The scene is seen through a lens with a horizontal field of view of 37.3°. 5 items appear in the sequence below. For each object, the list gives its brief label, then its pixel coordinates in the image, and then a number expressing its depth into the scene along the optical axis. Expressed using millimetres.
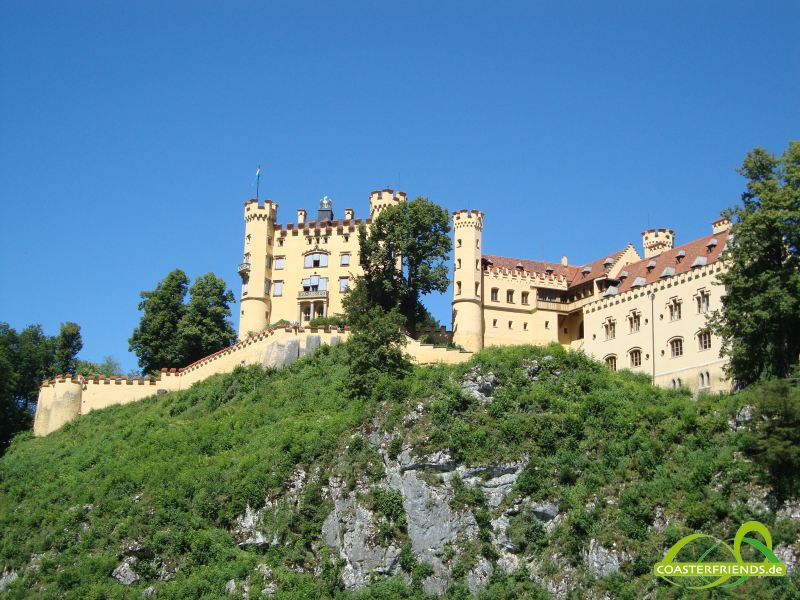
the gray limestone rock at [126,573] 52594
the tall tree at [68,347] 89250
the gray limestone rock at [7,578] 55875
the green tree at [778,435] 43812
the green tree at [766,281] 52688
